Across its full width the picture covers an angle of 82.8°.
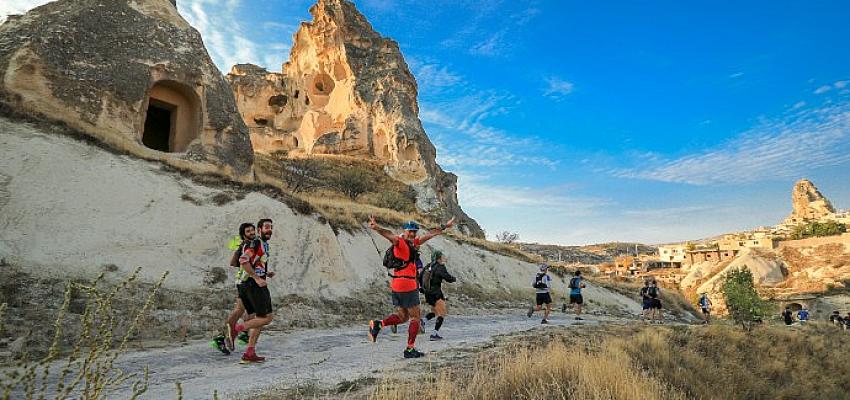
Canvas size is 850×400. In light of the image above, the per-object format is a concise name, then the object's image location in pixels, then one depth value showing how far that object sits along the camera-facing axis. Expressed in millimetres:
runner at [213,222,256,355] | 6352
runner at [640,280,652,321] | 16806
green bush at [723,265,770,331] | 21875
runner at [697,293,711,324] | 21673
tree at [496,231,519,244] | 56438
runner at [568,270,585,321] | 14414
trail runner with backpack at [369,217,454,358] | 6762
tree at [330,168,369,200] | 32656
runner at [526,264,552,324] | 12940
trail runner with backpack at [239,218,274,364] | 6066
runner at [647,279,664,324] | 16594
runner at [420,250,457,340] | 9234
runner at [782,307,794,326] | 25359
